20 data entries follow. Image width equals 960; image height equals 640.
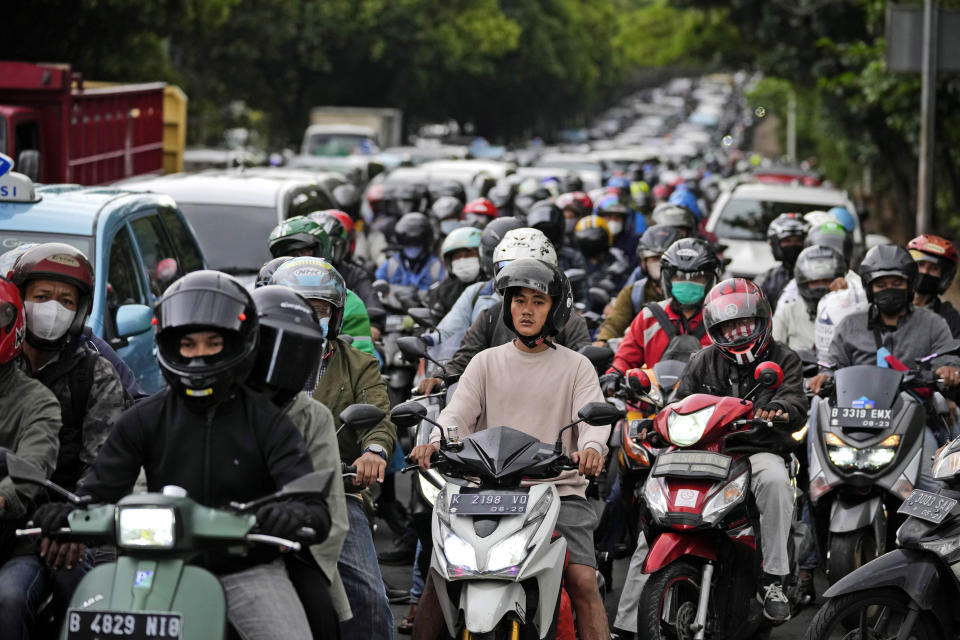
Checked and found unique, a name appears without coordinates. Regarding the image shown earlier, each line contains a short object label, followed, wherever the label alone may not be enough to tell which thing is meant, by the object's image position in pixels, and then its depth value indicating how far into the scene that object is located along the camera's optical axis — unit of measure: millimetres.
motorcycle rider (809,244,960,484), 16859
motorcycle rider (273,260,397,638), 11187
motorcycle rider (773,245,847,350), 20484
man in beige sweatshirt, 12531
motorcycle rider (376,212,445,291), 25937
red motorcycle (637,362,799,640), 13156
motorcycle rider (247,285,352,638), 9656
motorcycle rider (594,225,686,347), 20578
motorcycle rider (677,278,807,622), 14227
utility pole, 34219
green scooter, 8172
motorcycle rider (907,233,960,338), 19359
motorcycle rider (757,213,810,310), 23703
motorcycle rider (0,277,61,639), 10039
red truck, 29672
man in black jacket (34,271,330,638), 8844
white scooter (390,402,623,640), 11125
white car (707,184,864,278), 35500
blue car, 17469
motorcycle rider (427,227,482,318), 21672
